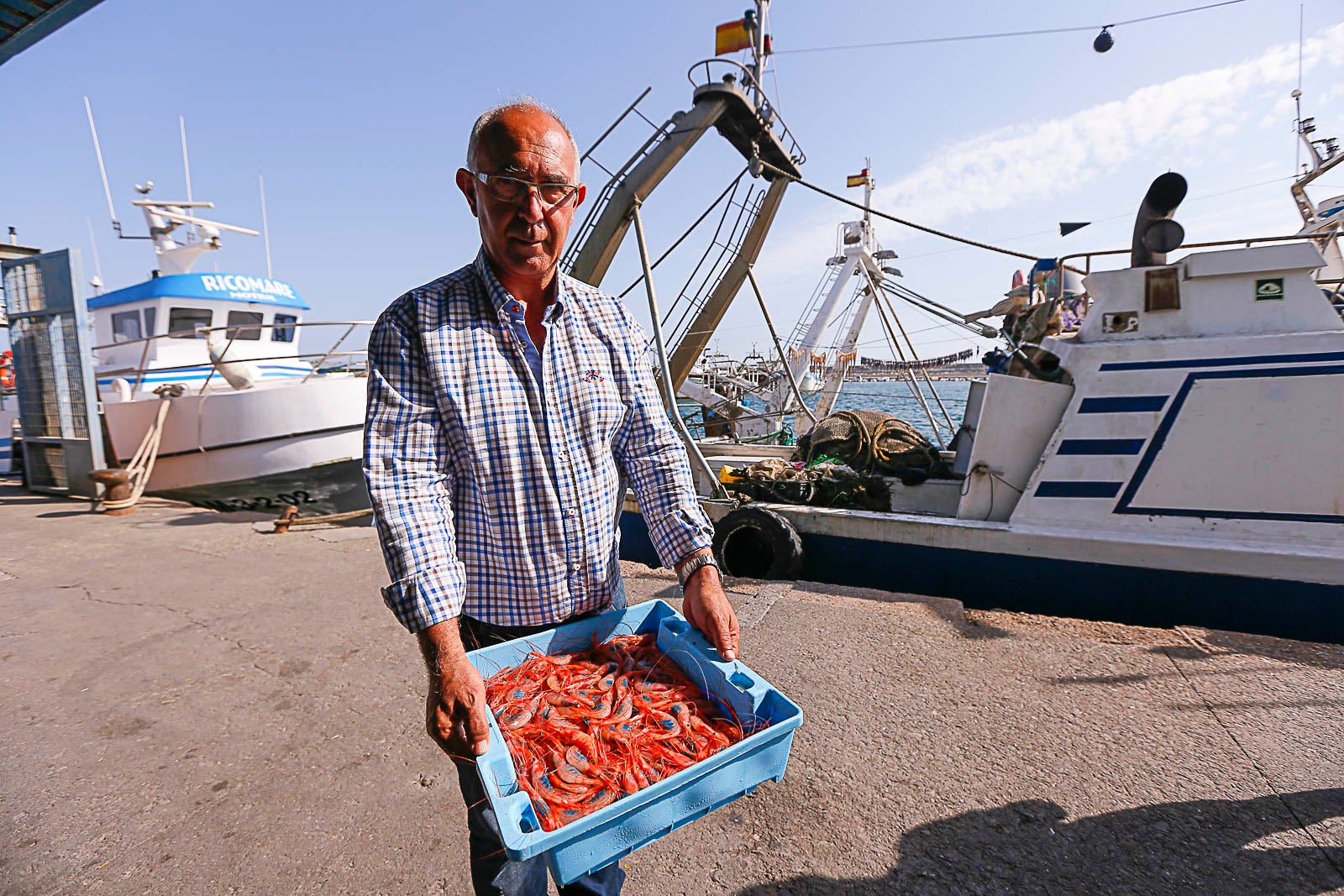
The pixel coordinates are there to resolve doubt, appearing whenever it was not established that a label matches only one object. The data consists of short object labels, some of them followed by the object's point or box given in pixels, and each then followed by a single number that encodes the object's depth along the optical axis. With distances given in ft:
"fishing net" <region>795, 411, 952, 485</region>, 19.70
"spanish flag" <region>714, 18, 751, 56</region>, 21.72
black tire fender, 17.69
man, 4.38
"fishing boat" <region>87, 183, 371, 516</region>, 29.43
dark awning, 10.99
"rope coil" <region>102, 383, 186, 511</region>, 27.17
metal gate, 28.19
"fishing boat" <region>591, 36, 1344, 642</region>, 12.71
